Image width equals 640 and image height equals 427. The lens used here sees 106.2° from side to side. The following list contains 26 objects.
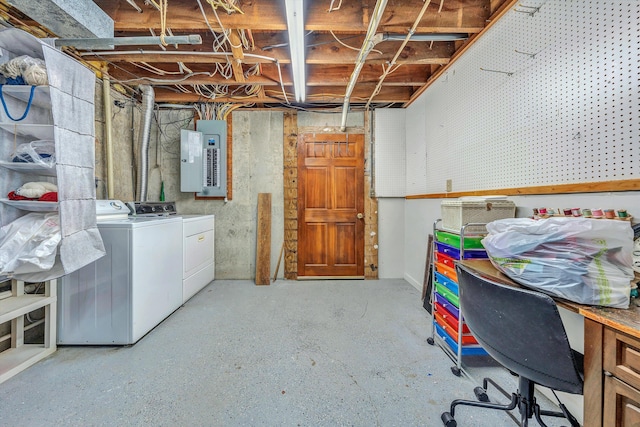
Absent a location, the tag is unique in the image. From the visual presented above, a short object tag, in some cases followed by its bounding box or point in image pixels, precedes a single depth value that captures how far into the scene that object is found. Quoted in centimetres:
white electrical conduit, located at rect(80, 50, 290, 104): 231
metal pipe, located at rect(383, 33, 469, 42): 209
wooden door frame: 373
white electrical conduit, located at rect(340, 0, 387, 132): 164
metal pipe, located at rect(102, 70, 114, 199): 280
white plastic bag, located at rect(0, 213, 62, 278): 150
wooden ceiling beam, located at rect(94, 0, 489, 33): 195
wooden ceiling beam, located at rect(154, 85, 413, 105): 335
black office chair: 85
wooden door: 374
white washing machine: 194
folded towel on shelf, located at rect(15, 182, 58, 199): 158
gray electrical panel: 340
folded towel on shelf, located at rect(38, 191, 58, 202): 160
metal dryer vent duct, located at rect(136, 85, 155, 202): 308
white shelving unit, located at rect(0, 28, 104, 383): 151
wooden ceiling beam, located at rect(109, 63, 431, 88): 288
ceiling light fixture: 153
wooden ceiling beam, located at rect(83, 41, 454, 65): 241
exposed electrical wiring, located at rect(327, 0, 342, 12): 189
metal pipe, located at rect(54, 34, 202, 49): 193
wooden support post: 355
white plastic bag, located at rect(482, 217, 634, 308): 87
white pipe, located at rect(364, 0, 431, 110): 183
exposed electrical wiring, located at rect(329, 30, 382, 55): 230
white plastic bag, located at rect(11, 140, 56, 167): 157
